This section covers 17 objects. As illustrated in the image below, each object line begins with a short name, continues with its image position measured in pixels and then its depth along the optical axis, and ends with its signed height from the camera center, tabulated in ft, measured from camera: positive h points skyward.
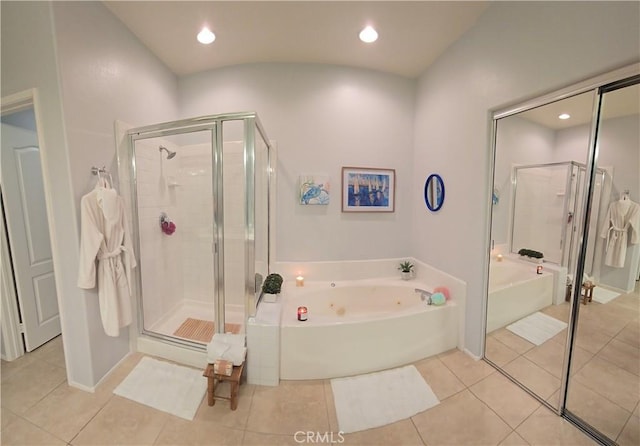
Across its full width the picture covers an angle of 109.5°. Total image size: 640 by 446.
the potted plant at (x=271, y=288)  6.59 -2.56
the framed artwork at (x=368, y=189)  8.48 +0.47
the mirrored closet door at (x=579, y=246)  4.23 -0.97
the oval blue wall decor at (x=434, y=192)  7.63 +0.33
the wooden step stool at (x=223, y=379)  4.84 -3.92
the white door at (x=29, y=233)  6.23 -0.92
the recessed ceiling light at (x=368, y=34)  6.21 +4.69
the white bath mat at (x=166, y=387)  4.94 -4.41
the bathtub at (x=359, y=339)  5.62 -3.61
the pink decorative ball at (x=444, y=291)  7.18 -2.88
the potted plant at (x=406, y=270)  8.71 -2.65
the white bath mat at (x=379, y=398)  4.65 -4.44
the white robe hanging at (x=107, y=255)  4.96 -1.23
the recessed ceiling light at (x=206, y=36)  6.31 +4.72
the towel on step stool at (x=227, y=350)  5.08 -3.36
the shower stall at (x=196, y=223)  5.90 -0.68
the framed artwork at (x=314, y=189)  8.20 +0.46
